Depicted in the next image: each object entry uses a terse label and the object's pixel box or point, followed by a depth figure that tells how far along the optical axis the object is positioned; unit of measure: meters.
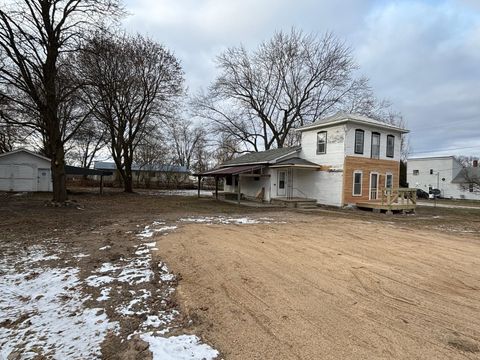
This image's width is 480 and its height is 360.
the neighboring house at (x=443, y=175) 47.22
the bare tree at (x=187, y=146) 58.84
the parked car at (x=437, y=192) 46.24
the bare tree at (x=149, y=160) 49.97
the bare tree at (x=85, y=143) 30.52
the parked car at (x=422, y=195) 44.03
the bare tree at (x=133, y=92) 25.64
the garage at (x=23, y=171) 27.39
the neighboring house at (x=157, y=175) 48.15
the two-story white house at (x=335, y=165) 20.12
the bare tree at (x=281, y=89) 32.47
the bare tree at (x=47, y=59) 14.75
